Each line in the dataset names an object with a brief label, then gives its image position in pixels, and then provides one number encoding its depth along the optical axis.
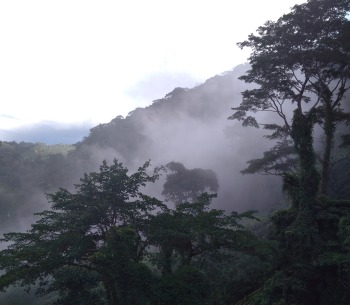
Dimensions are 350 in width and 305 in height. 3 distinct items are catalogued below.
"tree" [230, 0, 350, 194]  17.58
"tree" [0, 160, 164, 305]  10.12
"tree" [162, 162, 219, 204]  42.34
